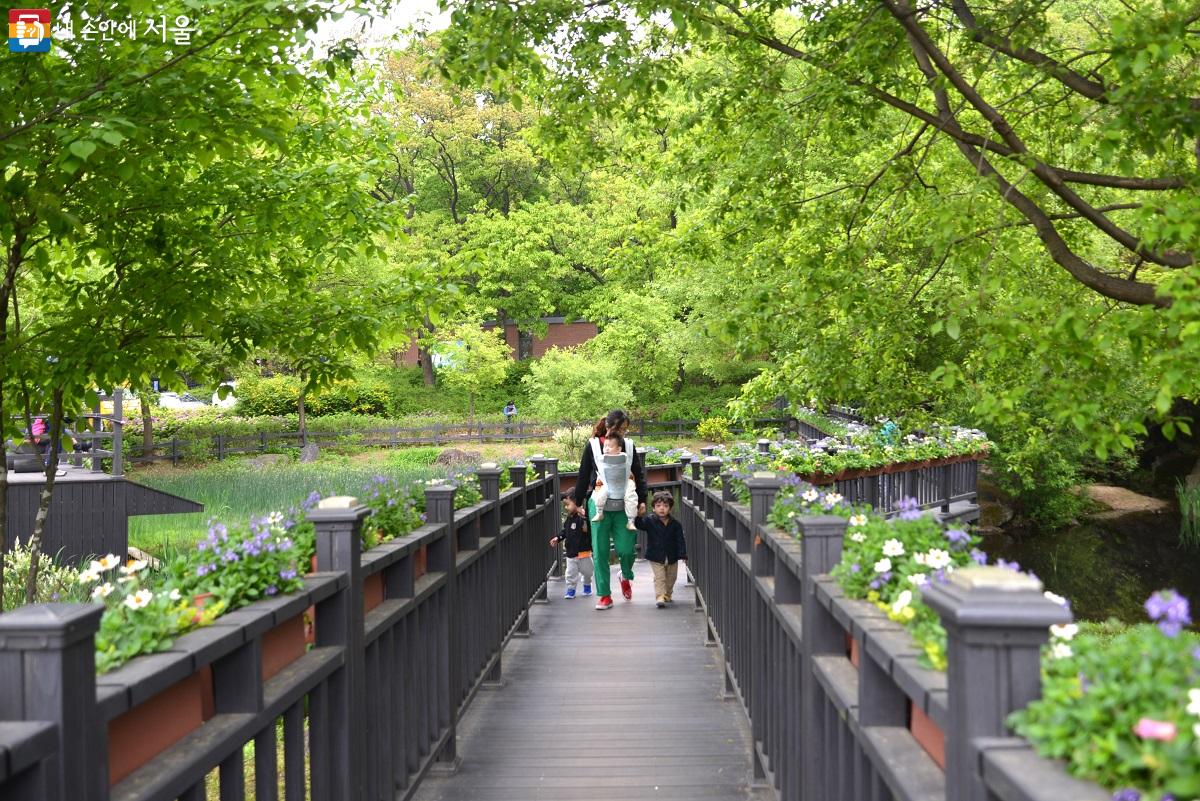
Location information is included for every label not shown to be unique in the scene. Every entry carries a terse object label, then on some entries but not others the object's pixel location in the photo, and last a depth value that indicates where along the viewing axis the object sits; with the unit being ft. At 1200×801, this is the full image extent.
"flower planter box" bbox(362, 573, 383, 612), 13.22
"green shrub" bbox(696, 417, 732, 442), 115.14
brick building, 169.68
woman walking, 31.71
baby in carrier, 31.60
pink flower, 4.29
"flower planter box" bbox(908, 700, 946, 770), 7.45
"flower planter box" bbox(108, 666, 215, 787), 6.88
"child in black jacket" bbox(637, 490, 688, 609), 33.14
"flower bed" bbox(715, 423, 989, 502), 33.33
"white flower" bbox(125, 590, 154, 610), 7.65
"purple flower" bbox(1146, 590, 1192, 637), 5.25
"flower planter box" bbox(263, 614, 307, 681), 9.87
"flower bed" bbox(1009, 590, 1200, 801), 4.33
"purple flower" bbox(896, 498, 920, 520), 9.92
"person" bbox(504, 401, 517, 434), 126.77
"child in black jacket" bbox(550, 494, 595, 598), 34.35
